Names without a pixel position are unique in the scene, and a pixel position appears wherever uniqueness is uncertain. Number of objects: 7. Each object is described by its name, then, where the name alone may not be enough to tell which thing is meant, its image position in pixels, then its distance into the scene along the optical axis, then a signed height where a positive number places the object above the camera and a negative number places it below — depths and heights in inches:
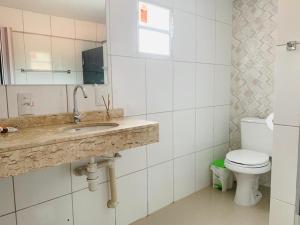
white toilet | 83.0 -24.6
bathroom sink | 57.5 -8.8
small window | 78.3 +20.8
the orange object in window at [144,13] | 77.8 +25.1
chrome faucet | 60.8 -4.5
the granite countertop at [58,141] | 37.0 -9.0
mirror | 52.9 +12.0
